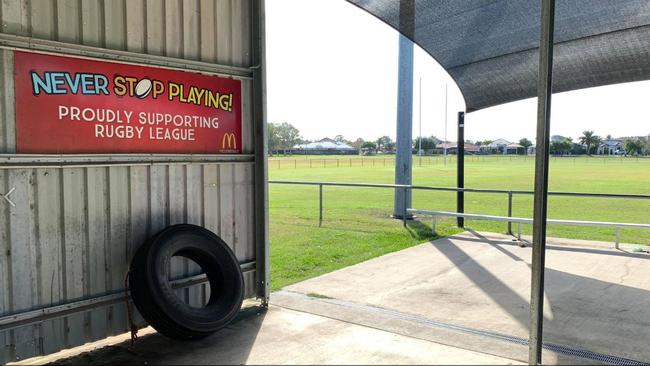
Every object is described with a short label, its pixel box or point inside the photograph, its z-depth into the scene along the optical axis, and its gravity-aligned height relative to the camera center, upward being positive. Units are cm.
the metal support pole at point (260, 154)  557 -2
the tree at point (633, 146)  10081 +98
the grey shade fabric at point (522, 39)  717 +172
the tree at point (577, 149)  11346 +47
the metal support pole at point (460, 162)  1102 -23
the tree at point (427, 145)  12500 +159
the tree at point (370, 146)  13716 +149
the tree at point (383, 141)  13912 +279
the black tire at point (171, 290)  423 -113
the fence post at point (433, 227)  1016 -147
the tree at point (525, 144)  11325 +162
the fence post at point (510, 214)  990 -119
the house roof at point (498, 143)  14075 +229
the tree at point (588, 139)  11700 +272
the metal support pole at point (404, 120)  1221 +74
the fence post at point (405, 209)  1090 -121
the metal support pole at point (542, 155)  370 -3
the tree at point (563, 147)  10509 +89
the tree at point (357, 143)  15700 +266
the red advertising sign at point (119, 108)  394 +37
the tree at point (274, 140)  11508 +272
